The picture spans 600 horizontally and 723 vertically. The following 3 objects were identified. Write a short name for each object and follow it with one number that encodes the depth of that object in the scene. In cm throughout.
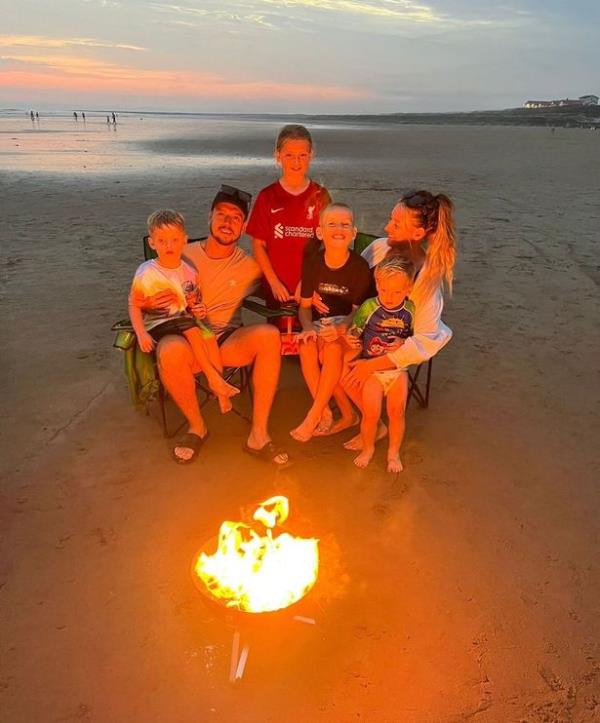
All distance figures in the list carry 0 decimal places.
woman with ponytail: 328
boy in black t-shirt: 338
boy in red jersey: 382
